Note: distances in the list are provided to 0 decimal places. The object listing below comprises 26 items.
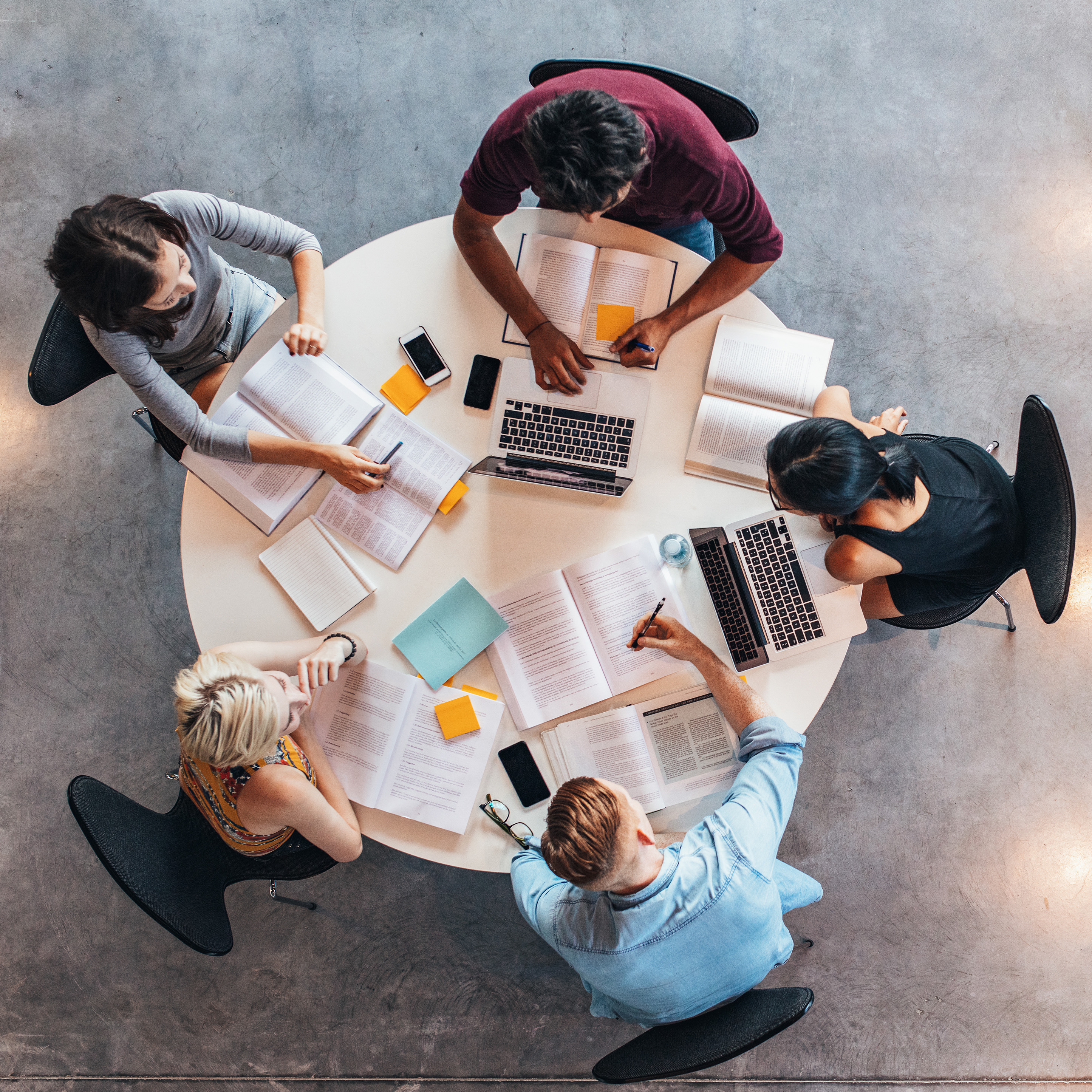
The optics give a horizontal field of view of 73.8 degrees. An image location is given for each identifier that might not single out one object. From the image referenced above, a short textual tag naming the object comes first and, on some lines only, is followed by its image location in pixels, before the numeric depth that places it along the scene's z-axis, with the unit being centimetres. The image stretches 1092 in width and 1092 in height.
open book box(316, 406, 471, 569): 187
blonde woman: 157
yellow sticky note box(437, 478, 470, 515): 186
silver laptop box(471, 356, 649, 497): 187
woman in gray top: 160
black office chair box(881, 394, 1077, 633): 167
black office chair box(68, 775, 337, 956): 166
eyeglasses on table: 179
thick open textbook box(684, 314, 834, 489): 186
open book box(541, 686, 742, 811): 181
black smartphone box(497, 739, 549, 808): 182
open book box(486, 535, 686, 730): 182
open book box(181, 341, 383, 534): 186
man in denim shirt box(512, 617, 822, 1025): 150
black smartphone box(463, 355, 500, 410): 188
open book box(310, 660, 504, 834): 179
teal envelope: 183
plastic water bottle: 183
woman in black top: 159
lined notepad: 185
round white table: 186
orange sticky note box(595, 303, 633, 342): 188
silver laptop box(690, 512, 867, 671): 180
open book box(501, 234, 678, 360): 187
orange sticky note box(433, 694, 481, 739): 181
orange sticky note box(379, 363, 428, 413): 189
